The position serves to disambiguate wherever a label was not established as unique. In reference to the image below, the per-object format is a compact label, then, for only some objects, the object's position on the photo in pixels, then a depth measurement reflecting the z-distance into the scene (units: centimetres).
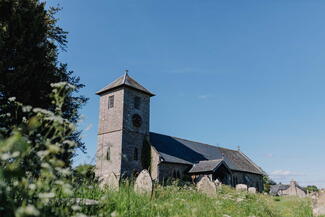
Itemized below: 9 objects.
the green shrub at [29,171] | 243
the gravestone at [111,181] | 827
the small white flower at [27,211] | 233
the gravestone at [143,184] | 788
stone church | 2755
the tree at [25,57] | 1396
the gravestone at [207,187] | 1195
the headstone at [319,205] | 1030
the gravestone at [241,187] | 2143
